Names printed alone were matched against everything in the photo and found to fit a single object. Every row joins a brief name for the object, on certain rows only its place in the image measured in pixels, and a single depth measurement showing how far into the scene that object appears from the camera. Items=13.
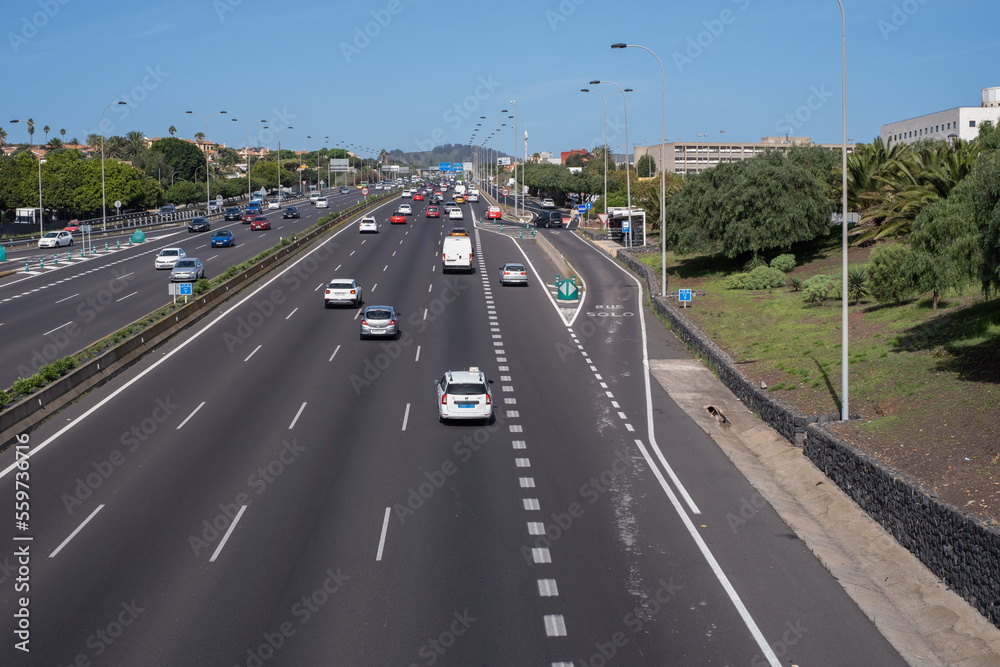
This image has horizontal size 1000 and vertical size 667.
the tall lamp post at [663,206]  45.53
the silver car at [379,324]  37.47
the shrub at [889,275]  34.06
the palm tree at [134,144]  172.50
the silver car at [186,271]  49.34
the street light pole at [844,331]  22.22
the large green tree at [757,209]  50.78
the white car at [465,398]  25.53
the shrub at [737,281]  48.95
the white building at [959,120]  128.62
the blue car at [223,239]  68.31
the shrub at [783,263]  51.12
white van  56.94
